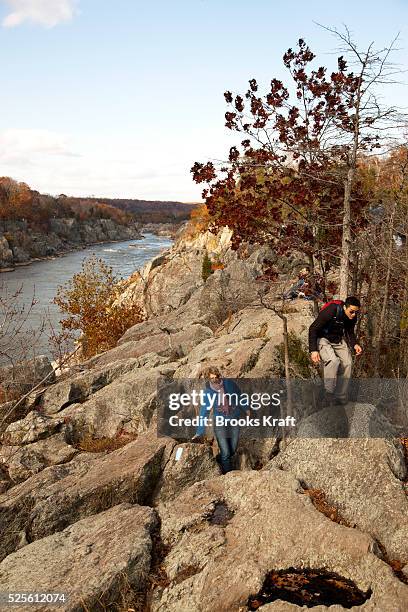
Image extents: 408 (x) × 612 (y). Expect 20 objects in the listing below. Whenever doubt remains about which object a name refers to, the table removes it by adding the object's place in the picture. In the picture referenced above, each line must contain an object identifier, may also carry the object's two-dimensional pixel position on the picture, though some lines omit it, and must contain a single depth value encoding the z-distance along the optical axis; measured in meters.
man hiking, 7.25
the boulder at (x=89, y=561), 5.75
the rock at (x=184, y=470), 8.38
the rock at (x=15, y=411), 15.25
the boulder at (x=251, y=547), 5.30
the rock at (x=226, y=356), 10.57
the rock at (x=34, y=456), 11.67
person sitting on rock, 10.69
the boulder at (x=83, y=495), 8.19
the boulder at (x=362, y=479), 6.09
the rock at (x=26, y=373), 17.39
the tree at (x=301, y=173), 8.55
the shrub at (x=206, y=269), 24.71
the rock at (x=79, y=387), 15.04
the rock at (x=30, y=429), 13.06
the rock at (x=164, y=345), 15.31
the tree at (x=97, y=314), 25.28
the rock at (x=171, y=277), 26.89
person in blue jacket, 8.44
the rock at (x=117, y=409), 12.52
